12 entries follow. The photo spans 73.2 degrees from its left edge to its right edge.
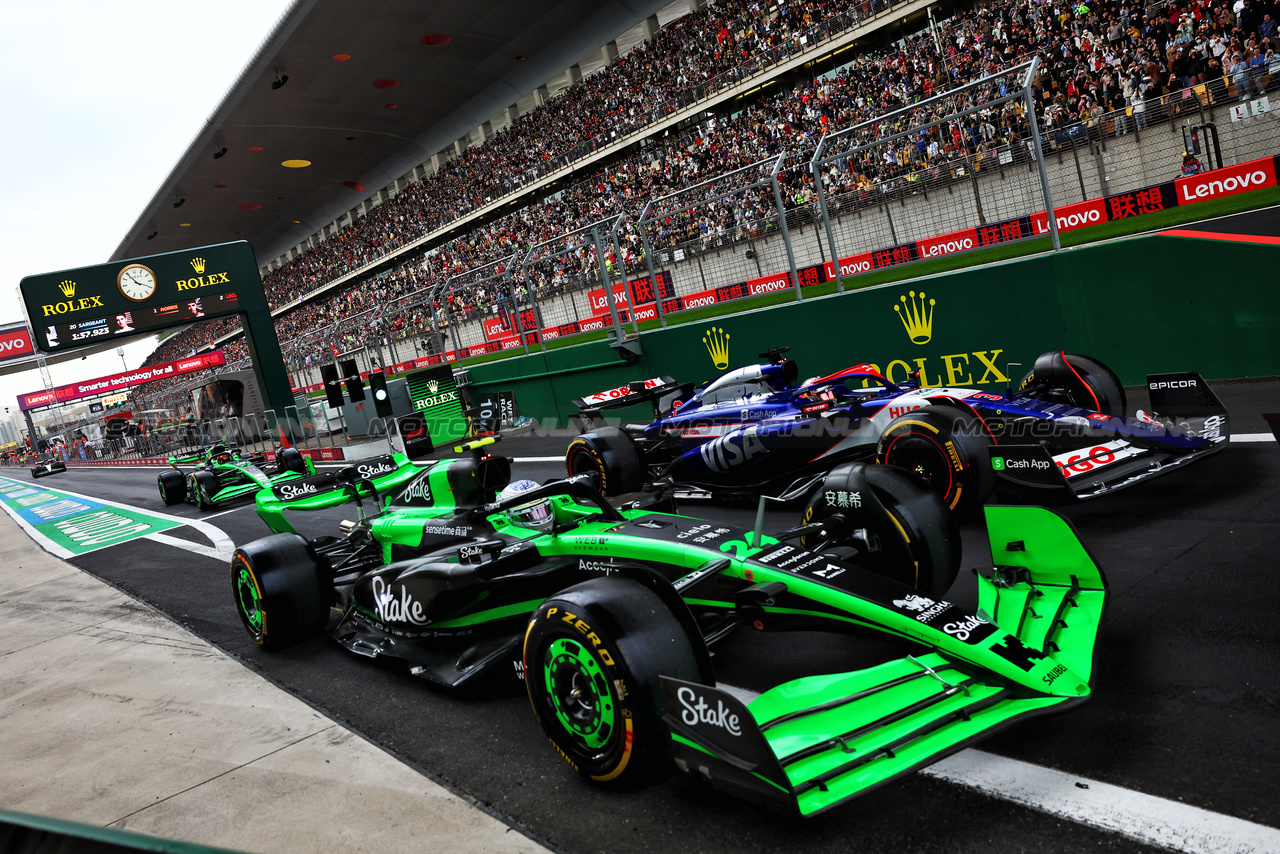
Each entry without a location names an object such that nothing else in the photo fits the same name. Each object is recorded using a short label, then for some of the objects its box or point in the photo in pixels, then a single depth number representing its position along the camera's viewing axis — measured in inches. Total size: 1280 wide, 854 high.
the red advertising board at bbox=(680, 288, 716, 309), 583.2
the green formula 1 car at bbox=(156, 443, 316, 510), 520.4
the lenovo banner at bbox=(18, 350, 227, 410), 2099.4
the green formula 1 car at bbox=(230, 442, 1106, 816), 100.2
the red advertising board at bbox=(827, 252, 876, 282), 576.7
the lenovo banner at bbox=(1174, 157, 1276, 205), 478.9
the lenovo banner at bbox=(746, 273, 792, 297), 551.6
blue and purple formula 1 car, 193.6
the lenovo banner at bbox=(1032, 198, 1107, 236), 543.8
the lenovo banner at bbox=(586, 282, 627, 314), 802.7
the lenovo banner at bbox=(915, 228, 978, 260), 416.3
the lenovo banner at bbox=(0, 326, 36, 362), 1883.6
